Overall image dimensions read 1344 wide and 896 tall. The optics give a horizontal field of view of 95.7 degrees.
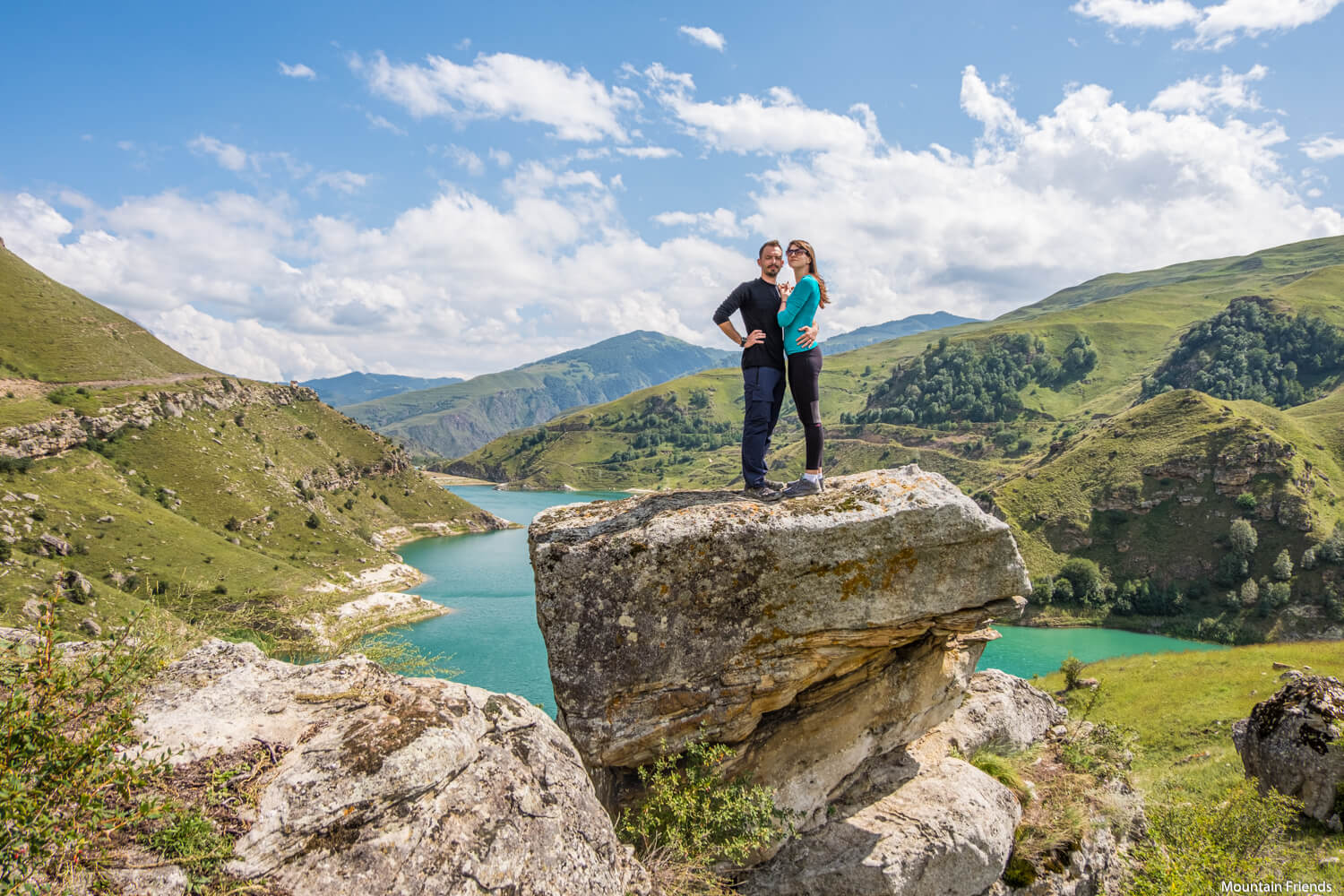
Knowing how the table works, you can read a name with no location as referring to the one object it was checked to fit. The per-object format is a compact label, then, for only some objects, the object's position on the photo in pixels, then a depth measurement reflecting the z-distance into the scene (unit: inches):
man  419.8
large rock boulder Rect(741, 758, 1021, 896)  408.2
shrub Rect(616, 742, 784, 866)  357.4
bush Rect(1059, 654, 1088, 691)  1745.8
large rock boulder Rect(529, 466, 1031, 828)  376.8
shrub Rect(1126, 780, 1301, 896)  393.4
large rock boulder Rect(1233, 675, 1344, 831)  546.9
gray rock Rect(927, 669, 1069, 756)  606.5
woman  402.6
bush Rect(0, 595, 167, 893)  156.6
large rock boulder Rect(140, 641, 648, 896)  207.3
